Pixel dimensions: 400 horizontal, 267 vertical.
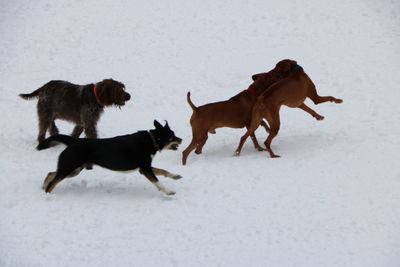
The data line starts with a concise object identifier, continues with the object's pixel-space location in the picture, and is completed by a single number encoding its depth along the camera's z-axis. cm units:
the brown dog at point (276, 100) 1775
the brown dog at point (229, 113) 1761
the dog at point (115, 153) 1407
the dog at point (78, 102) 1898
